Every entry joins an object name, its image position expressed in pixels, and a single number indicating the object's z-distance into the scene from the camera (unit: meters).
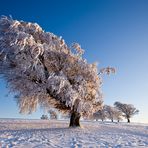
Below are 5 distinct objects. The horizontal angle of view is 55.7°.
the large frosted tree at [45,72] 13.42
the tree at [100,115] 57.28
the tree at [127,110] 53.13
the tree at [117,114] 55.95
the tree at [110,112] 56.75
